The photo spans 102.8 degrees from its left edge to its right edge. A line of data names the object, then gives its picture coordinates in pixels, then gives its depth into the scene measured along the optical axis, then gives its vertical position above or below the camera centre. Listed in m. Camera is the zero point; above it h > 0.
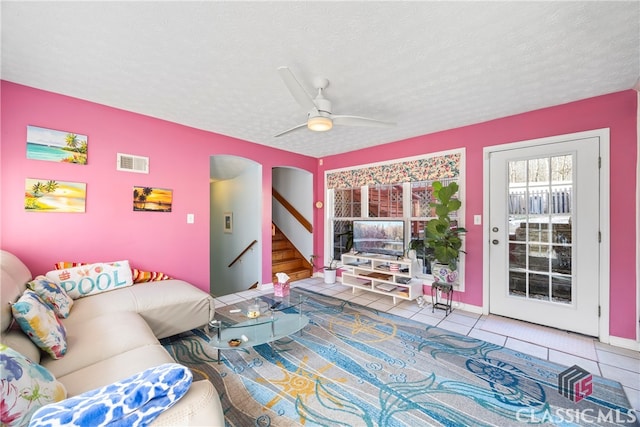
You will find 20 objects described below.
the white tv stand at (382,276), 3.61 -0.93
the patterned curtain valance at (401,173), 3.54 +0.69
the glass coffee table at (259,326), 2.10 -1.03
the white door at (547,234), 2.64 -0.20
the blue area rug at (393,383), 1.62 -1.27
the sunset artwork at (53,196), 2.48 +0.19
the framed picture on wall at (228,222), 5.50 -0.15
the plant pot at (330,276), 4.74 -1.13
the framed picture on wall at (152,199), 3.10 +0.20
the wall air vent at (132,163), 2.97 +0.61
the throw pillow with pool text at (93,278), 2.41 -0.63
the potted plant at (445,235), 3.17 -0.24
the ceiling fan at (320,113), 2.00 +0.92
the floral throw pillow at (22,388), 0.85 -0.65
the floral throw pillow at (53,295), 1.98 -0.64
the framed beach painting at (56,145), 2.48 +0.70
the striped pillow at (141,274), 2.62 -0.71
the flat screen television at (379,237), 3.82 -0.33
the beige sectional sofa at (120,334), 1.01 -0.83
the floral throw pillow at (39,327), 1.51 -0.68
